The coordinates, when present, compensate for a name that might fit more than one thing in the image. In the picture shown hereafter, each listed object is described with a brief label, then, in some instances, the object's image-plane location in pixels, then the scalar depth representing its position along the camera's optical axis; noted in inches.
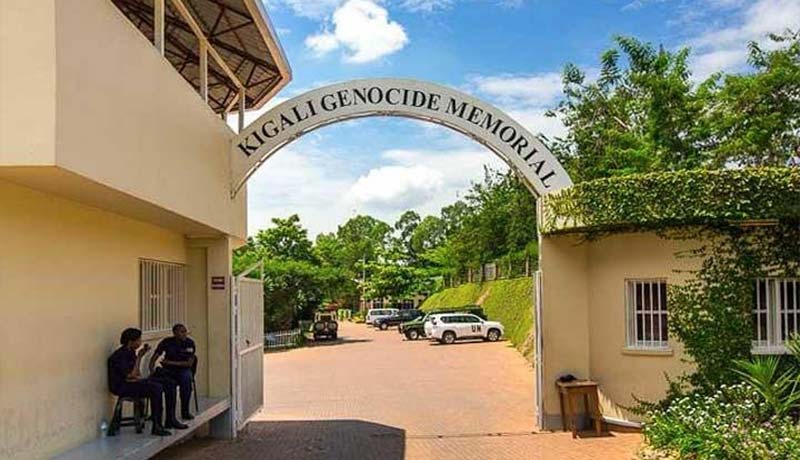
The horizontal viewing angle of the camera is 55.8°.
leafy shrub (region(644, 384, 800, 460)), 302.8
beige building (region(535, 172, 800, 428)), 407.6
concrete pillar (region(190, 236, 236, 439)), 476.4
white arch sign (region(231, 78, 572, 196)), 477.7
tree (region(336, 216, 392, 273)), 3356.3
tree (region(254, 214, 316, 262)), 1695.4
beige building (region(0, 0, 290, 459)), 221.3
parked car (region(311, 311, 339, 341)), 1583.4
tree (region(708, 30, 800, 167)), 919.0
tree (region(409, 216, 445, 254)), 3774.6
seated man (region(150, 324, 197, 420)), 398.3
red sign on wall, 485.4
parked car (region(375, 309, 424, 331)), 2037.4
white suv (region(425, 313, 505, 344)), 1395.2
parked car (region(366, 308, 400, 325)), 2161.7
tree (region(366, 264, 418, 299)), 2583.7
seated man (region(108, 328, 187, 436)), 340.8
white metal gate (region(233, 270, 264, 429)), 486.0
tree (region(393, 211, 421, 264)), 4131.4
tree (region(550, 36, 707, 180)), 962.1
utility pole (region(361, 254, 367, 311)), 2794.3
